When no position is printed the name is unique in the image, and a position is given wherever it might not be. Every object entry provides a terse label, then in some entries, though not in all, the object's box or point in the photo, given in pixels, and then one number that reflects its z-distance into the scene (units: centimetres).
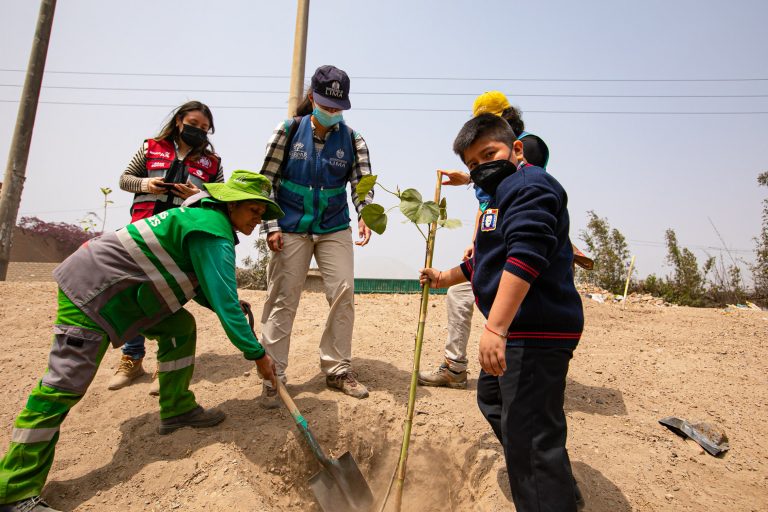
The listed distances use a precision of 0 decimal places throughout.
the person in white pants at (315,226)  314
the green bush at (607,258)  1113
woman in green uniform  219
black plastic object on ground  274
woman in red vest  323
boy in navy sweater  171
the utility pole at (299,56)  657
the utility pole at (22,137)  641
